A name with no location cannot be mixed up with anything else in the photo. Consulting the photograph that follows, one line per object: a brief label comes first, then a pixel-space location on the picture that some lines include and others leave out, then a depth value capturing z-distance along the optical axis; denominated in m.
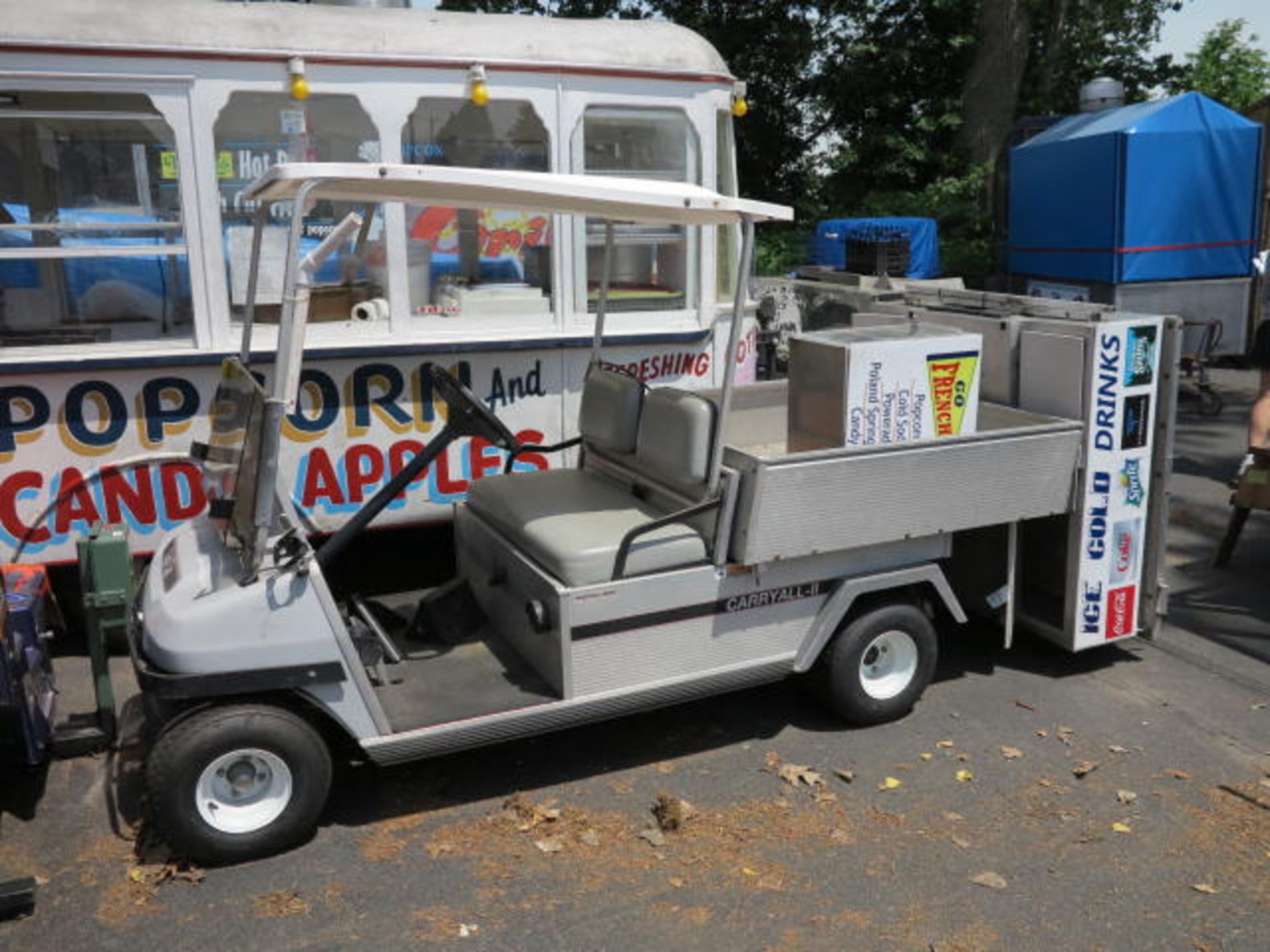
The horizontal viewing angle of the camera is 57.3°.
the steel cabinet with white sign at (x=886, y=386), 4.68
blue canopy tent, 13.10
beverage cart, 3.83
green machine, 4.45
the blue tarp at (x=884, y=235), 15.23
